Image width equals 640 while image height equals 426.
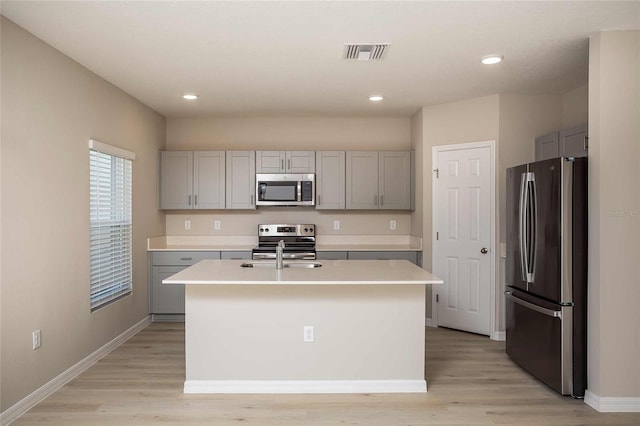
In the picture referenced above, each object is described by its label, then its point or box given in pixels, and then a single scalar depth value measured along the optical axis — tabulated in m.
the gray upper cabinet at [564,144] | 3.59
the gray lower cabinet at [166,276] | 5.24
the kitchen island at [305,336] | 3.27
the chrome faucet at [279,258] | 3.48
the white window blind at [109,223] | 3.93
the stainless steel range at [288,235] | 5.62
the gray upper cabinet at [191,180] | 5.55
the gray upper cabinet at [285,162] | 5.52
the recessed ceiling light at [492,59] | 3.46
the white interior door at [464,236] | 4.67
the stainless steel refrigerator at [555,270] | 3.09
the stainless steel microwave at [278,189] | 5.47
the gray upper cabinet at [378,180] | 5.54
